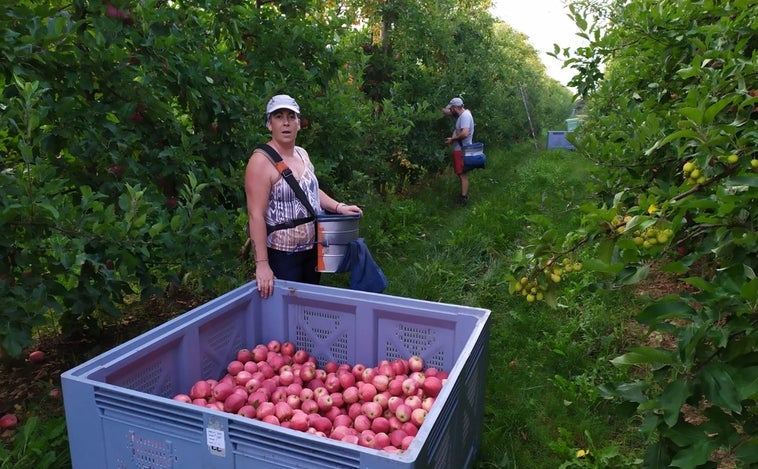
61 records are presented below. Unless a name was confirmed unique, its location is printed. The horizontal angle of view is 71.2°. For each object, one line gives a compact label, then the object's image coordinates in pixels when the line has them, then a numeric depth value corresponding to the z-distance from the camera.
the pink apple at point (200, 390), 2.31
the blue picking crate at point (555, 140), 18.25
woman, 2.83
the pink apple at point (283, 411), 2.19
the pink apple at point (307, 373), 2.57
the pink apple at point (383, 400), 2.30
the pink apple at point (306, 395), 2.42
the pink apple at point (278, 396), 2.38
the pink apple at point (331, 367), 2.68
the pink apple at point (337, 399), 2.41
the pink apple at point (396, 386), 2.34
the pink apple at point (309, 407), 2.31
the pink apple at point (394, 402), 2.24
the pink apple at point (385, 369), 2.47
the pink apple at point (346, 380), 2.50
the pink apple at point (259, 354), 2.70
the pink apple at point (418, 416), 2.12
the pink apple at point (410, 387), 2.31
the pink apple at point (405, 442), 1.93
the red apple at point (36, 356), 3.17
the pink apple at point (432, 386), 2.29
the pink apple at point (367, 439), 1.92
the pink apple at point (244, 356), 2.68
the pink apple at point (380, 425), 2.15
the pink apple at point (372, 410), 2.24
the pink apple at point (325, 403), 2.37
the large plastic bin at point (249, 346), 1.50
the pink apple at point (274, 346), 2.77
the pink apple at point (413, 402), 2.19
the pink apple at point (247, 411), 2.19
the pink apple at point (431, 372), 2.41
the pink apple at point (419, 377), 2.35
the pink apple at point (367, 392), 2.36
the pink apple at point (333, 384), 2.50
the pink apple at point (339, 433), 2.00
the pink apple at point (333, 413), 2.33
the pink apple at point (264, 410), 2.19
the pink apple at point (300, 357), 2.71
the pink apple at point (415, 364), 2.50
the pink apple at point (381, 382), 2.39
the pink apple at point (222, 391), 2.31
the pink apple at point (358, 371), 2.59
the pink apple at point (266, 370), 2.55
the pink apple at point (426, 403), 2.18
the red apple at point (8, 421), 2.68
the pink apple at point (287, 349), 2.77
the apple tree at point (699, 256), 1.21
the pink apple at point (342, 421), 2.20
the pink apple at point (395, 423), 2.14
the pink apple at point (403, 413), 2.16
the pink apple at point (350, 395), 2.40
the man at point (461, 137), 8.55
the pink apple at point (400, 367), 2.47
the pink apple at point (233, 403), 2.24
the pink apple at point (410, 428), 2.08
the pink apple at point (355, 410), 2.30
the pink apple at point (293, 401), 2.35
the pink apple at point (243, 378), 2.48
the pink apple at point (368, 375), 2.51
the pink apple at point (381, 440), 1.95
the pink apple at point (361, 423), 2.16
